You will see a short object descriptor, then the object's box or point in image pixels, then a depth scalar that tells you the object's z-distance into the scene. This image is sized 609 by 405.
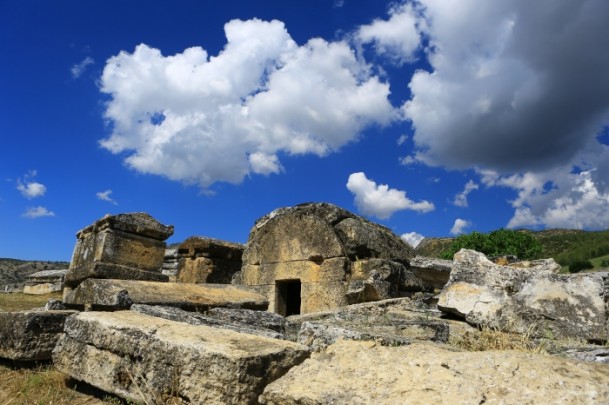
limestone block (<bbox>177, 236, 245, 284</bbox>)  10.54
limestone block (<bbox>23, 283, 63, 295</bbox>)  15.37
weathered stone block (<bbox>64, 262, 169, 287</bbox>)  6.11
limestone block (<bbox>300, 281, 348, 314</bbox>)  7.91
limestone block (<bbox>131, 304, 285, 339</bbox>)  3.58
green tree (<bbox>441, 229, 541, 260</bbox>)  34.00
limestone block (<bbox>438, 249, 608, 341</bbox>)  3.75
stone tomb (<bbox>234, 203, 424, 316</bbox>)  7.66
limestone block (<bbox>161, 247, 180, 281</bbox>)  11.63
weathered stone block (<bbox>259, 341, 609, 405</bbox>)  1.73
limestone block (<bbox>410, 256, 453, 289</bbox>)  8.19
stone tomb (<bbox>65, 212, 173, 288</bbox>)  6.32
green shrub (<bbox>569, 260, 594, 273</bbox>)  41.03
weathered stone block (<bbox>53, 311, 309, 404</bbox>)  2.24
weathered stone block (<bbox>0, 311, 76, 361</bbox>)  4.01
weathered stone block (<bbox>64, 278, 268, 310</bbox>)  4.30
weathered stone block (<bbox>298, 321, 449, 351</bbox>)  2.60
